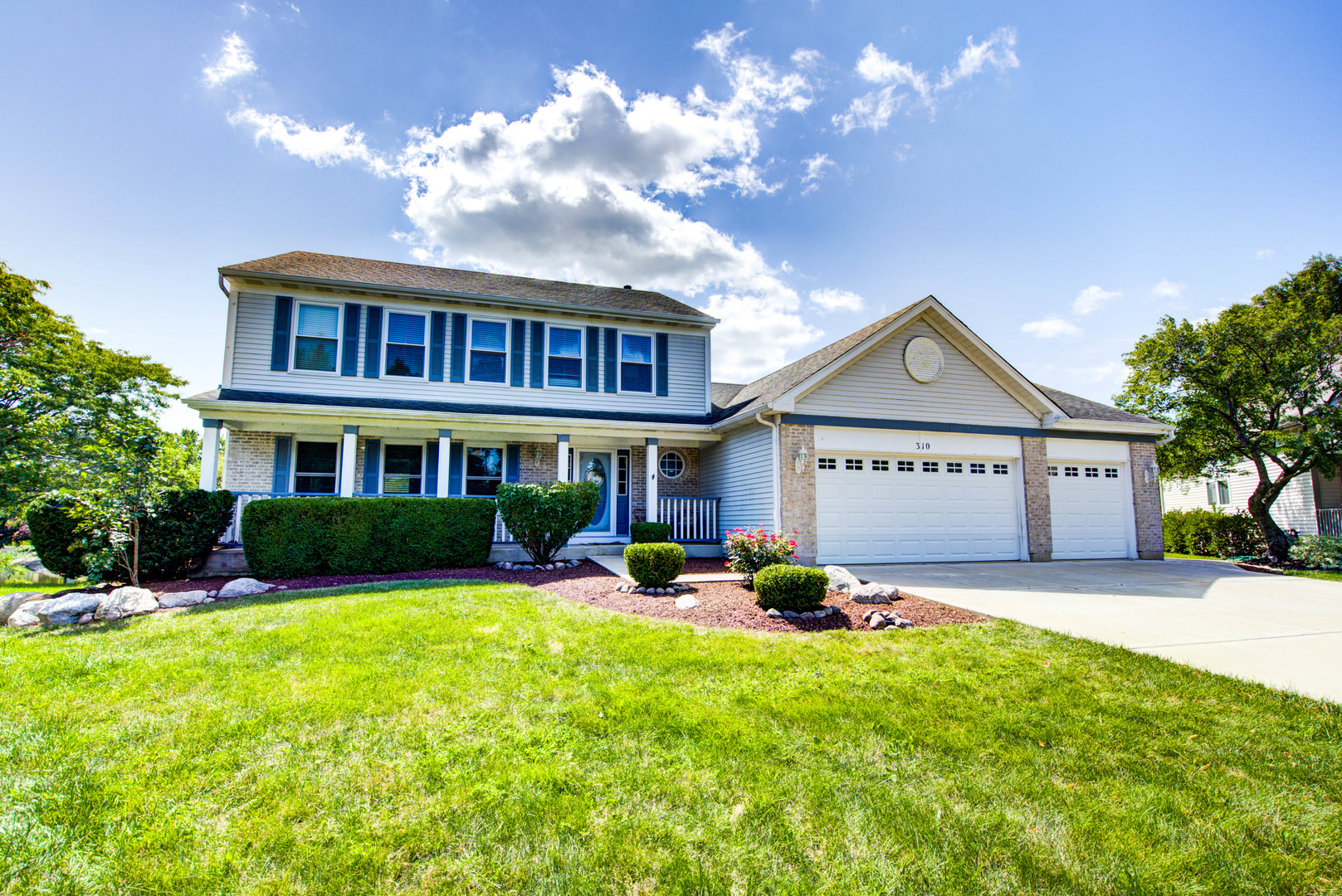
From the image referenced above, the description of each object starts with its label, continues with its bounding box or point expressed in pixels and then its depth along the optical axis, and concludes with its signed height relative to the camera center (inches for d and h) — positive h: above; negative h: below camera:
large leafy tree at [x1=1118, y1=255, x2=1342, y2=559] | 559.2 +118.2
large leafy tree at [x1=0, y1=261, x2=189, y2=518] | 531.2 +154.1
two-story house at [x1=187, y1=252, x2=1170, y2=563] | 464.8 +71.7
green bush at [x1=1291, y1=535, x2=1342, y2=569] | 492.1 -39.8
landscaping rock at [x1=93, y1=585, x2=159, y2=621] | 254.2 -42.3
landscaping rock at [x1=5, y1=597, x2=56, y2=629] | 249.4 -46.3
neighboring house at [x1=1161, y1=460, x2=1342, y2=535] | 690.8 +11.5
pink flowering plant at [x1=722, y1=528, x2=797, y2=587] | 337.1 -25.8
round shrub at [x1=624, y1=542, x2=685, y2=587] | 326.0 -31.3
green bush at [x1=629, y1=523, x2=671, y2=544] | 481.7 -20.3
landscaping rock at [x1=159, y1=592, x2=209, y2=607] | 284.0 -44.3
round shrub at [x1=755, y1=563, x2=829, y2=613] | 261.1 -36.2
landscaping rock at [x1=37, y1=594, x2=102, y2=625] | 246.7 -42.9
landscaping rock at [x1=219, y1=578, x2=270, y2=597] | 309.6 -42.8
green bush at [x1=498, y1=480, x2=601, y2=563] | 414.3 -3.6
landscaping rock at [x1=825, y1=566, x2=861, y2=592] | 306.5 -39.0
